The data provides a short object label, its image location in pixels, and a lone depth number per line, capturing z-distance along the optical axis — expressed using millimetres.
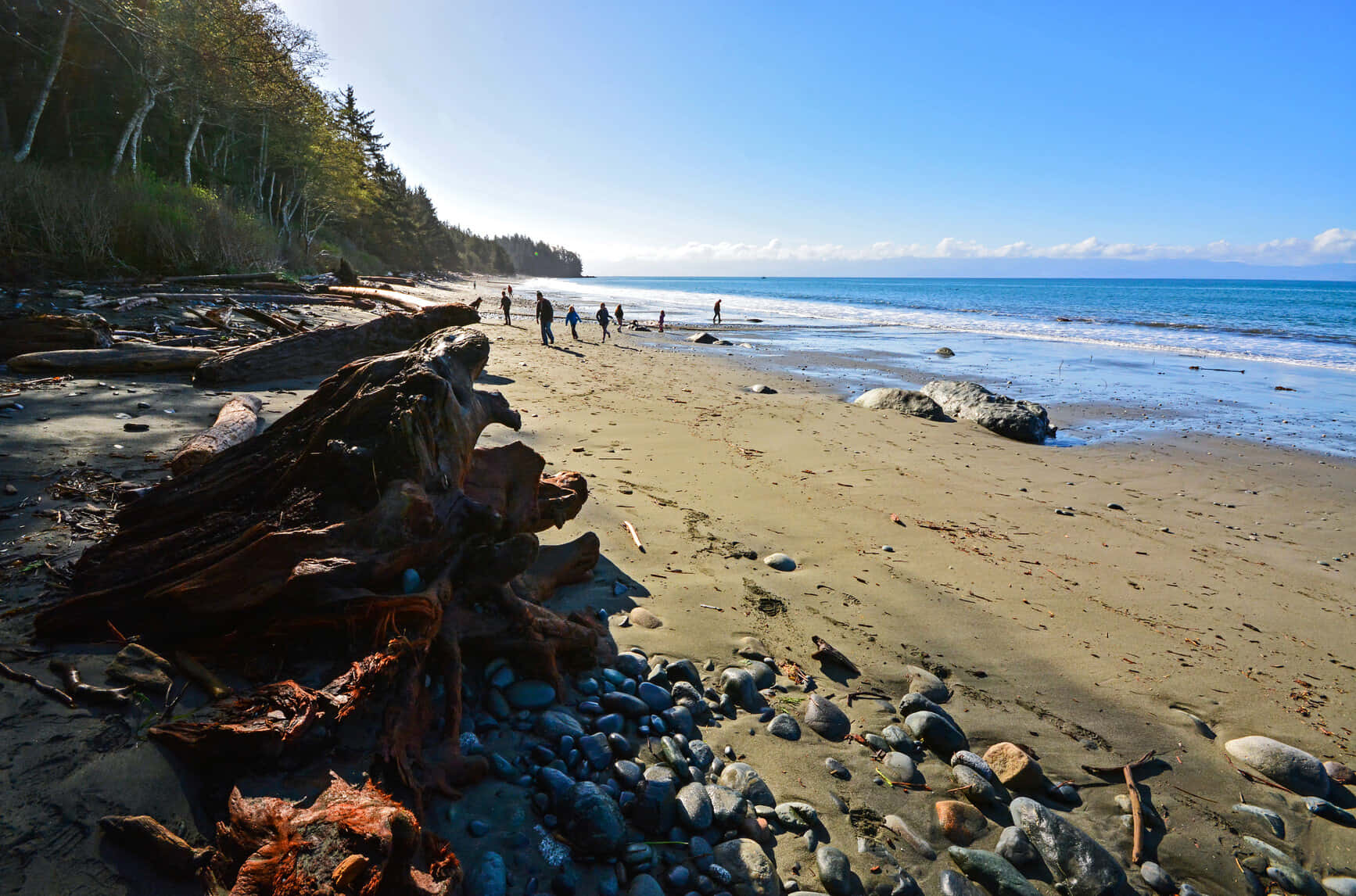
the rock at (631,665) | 3525
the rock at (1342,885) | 2748
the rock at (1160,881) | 2709
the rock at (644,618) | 4109
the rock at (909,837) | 2721
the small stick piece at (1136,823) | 2832
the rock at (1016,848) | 2742
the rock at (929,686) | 3770
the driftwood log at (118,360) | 7820
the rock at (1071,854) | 2645
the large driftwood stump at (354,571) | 2326
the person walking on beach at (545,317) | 22000
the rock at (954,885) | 2525
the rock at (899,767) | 3121
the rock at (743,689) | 3480
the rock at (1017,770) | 3148
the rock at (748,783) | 2811
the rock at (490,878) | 2031
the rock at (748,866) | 2330
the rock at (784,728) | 3283
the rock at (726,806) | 2604
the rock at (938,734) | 3328
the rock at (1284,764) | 3299
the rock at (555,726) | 2814
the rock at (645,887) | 2201
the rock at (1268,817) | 3059
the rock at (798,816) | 2713
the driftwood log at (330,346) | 8914
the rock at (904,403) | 12609
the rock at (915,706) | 3584
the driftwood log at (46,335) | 8367
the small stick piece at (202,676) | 2199
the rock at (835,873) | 2436
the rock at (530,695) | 2992
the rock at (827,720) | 3367
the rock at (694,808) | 2557
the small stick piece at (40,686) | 2098
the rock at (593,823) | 2334
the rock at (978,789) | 3029
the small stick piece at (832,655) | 3971
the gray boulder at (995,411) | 11258
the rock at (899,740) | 3297
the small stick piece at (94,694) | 2107
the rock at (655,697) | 3254
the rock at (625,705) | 3141
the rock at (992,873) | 2574
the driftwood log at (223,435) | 4941
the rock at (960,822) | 2828
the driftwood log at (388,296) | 14505
